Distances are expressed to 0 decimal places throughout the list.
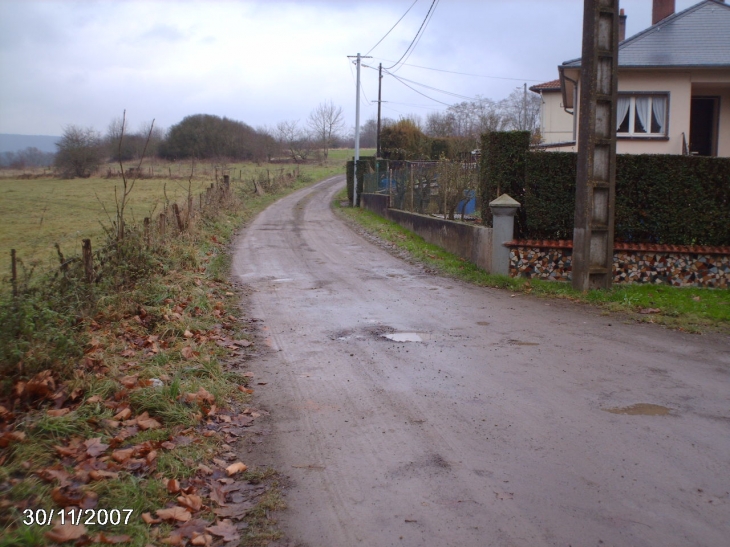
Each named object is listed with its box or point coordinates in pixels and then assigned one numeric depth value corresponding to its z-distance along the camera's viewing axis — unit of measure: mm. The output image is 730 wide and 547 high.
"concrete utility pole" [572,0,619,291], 11586
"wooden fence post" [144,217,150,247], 11203
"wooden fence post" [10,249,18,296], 6292
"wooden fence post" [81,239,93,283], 8320
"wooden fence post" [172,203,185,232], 15124
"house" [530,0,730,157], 19469
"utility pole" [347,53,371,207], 35875
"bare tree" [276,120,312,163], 82875
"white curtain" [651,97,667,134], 19953
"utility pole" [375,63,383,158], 46281
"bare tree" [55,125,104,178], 50188
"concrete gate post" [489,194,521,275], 13445
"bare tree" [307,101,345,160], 94938
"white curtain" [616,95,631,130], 20062
